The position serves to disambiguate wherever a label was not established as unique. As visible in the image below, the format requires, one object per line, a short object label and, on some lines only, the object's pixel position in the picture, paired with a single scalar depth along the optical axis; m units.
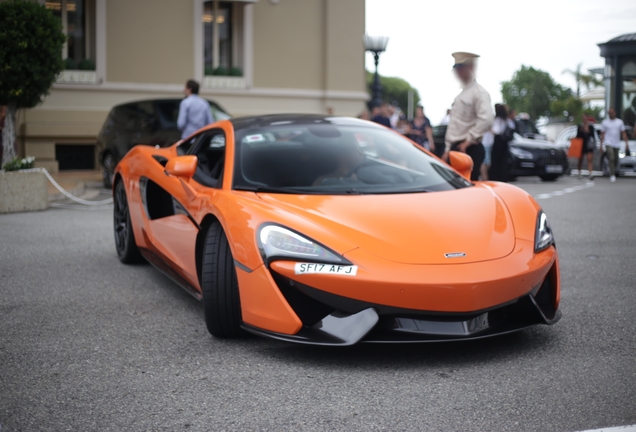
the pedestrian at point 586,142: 20.12
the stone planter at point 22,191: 10.55
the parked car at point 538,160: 18.27
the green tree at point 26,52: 13.03
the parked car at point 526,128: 23.22
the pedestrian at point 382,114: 17.23
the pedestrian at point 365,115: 17.55
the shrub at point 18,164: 10.72
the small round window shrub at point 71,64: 18.80
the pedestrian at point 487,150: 14.60
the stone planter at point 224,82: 20.25
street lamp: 21.20
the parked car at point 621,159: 20.97
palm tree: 83.25
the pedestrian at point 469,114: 7.45
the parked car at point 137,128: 13.51
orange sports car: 3.65
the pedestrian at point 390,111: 19.48
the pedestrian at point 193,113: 12.00
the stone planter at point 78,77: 18.83
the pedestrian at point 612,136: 18.95
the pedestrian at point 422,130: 18.44
